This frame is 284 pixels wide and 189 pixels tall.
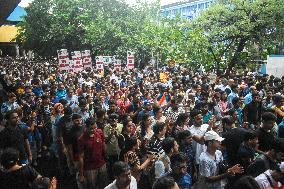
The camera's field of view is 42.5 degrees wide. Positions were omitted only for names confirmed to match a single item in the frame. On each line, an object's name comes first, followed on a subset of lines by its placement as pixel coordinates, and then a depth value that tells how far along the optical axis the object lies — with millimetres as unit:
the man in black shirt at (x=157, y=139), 5316
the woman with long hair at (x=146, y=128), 6219
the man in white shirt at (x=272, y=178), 4094
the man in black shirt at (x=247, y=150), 5027
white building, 53031
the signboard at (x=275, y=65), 20719
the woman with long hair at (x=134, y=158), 4758
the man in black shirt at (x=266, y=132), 5617
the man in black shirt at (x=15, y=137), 6000
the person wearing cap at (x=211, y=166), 4775
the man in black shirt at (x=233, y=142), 5366
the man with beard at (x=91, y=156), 5723
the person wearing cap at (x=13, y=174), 4301
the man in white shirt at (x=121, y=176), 4023
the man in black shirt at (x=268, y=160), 4461
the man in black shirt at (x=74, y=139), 6160
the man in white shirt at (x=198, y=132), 5898
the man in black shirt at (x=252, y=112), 9062
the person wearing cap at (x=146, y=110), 7983
